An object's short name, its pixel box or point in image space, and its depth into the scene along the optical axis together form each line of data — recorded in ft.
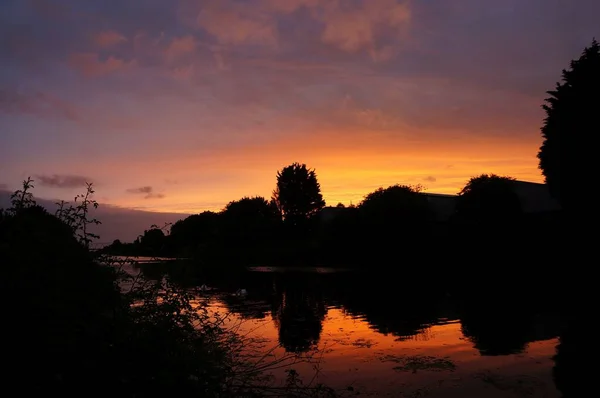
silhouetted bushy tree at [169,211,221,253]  282.36
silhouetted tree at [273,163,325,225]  330.13
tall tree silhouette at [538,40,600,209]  104.64
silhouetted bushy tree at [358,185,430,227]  172.76
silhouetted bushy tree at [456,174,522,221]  140.97
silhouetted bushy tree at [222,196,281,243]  290.35
